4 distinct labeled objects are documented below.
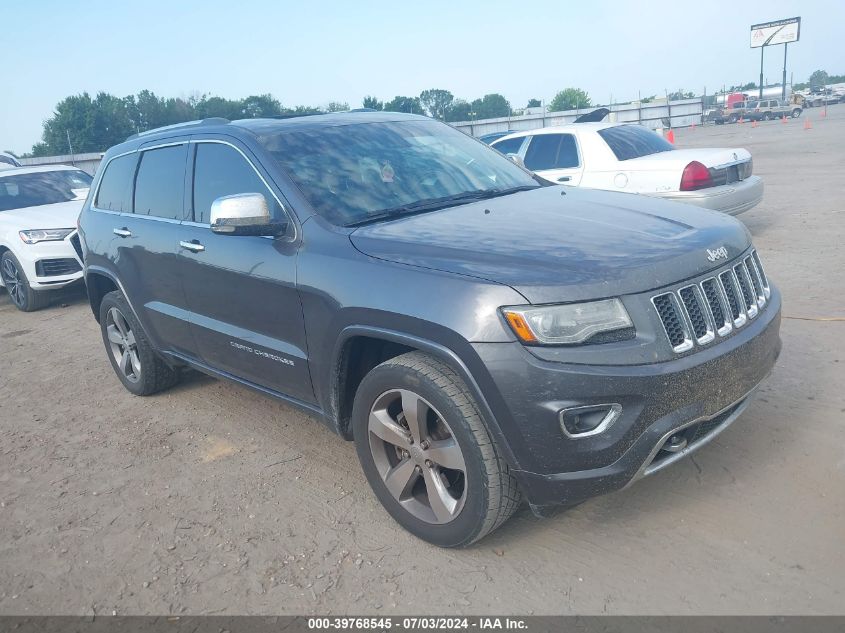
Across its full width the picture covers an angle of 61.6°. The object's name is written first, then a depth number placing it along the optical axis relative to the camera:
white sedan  7.98
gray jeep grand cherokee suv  2.58
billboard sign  68.48
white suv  8.40
